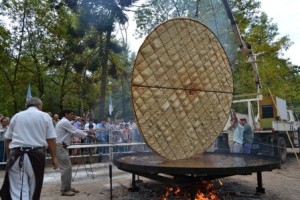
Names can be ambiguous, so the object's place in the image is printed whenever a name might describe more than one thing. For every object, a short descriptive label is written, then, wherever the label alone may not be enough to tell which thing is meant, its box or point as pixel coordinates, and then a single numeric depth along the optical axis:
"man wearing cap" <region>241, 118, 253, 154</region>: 11.28
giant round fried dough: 5.27
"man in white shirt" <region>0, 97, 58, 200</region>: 4.59
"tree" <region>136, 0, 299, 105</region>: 22.55
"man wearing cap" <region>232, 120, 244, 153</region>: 11.14
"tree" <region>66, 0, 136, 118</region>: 18.16
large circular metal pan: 5.00
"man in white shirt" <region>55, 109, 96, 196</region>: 6.96
